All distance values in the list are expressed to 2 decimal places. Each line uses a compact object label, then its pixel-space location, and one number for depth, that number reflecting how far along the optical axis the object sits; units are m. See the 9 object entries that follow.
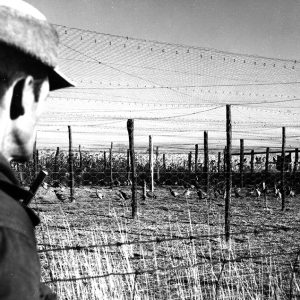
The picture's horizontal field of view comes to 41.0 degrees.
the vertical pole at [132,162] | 8.29
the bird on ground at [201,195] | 12.18
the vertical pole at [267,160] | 13.72
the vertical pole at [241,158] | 13.68
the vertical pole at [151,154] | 13.24
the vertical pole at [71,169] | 10.55
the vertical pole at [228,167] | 6.21
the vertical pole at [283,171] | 9.91
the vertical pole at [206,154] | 11.49
